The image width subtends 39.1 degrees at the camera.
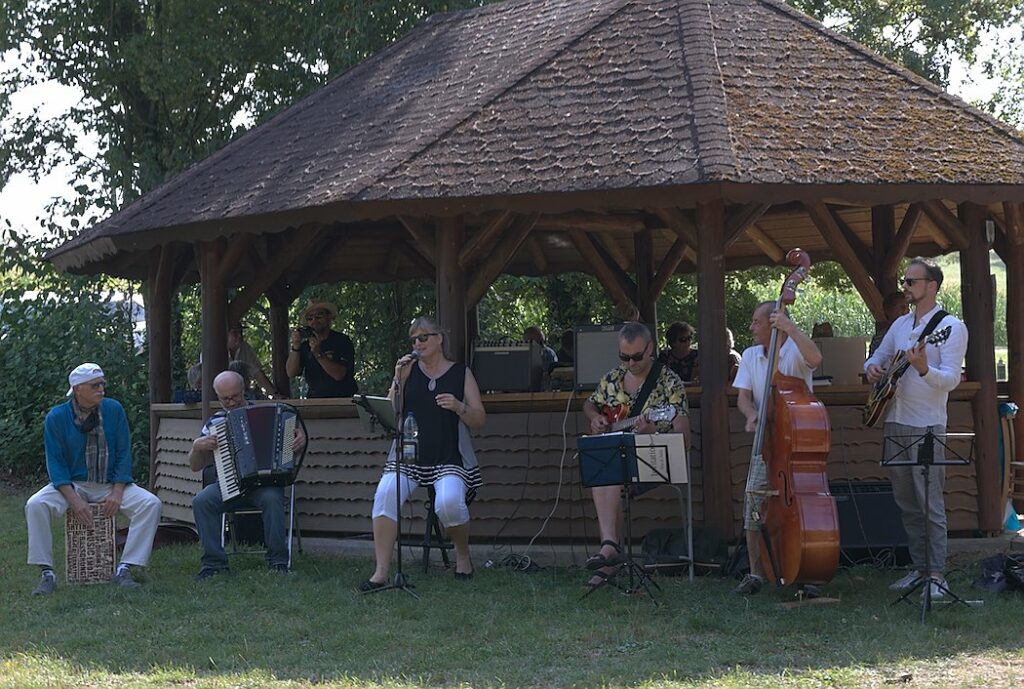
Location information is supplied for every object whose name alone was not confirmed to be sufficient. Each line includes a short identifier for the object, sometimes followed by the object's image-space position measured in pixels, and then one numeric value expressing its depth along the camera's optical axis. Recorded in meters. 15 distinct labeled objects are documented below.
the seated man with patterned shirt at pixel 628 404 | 9.09
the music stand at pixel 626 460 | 8.53
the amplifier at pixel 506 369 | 10.62
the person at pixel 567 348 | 14.56
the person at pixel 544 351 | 12.19
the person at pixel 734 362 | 12.97
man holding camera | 12.52
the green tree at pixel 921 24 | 21.05
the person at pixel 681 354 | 13.01
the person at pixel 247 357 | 13.75
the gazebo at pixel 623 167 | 9.69
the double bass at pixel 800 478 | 7.96
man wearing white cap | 9.76
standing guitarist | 8.21
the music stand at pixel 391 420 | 9.08
